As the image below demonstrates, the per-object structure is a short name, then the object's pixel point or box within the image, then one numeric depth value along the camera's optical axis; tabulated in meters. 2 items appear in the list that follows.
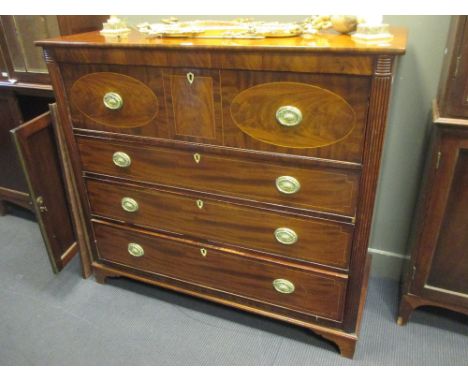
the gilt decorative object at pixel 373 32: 1.00
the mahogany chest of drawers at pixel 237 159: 1.05
